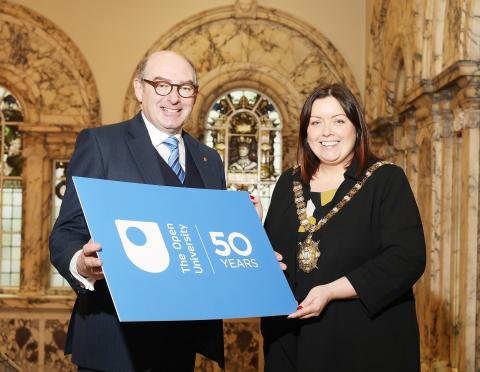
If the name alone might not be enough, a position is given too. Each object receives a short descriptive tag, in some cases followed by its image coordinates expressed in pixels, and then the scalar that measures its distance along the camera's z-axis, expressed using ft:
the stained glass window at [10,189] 31.96
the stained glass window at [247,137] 32.37
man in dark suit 9.55
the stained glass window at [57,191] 32.30
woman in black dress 9.50
